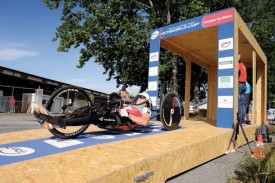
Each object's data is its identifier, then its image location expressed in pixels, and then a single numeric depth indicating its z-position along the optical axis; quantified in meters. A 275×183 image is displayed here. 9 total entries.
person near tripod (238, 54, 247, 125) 7.86
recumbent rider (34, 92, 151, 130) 3.40
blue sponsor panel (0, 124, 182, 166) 2.78
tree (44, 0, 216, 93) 18.39
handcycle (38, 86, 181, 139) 3.69
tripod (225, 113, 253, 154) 5.57
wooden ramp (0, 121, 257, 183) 2.28
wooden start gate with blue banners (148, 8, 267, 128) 6.53
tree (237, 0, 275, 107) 22.59
